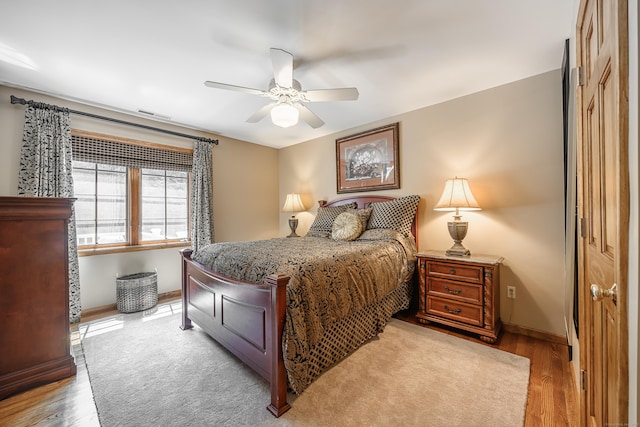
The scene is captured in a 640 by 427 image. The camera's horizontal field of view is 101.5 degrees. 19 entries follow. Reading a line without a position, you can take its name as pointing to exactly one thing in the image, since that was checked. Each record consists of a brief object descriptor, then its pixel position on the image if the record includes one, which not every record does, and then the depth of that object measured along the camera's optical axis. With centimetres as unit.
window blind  308
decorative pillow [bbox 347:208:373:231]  321
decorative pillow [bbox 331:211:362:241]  304
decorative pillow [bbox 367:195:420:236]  306
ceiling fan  204
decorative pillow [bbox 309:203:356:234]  362
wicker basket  314
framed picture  353
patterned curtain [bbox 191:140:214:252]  390
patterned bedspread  164
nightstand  237
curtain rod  265
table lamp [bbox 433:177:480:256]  257
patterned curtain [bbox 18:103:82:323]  271
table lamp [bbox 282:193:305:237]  443
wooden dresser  177
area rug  154
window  317
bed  161
